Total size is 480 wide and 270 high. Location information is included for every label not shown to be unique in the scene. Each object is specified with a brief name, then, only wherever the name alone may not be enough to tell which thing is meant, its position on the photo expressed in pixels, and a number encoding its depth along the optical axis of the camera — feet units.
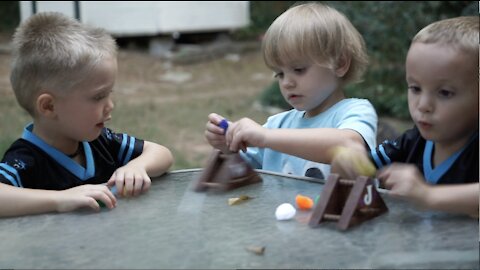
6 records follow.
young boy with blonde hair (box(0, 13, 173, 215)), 6.13
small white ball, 4.80
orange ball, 5.01
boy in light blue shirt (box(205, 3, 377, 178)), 6.68
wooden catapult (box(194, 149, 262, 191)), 5.67
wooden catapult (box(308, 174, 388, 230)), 4.55
